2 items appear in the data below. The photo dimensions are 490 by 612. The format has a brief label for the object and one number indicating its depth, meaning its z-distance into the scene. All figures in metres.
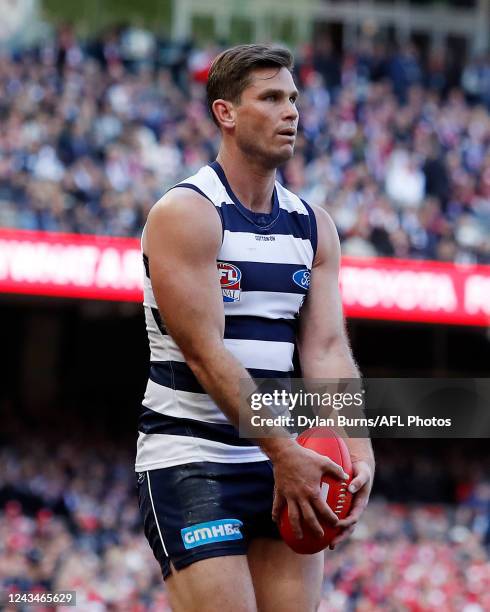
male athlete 7.68
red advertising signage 25.30
